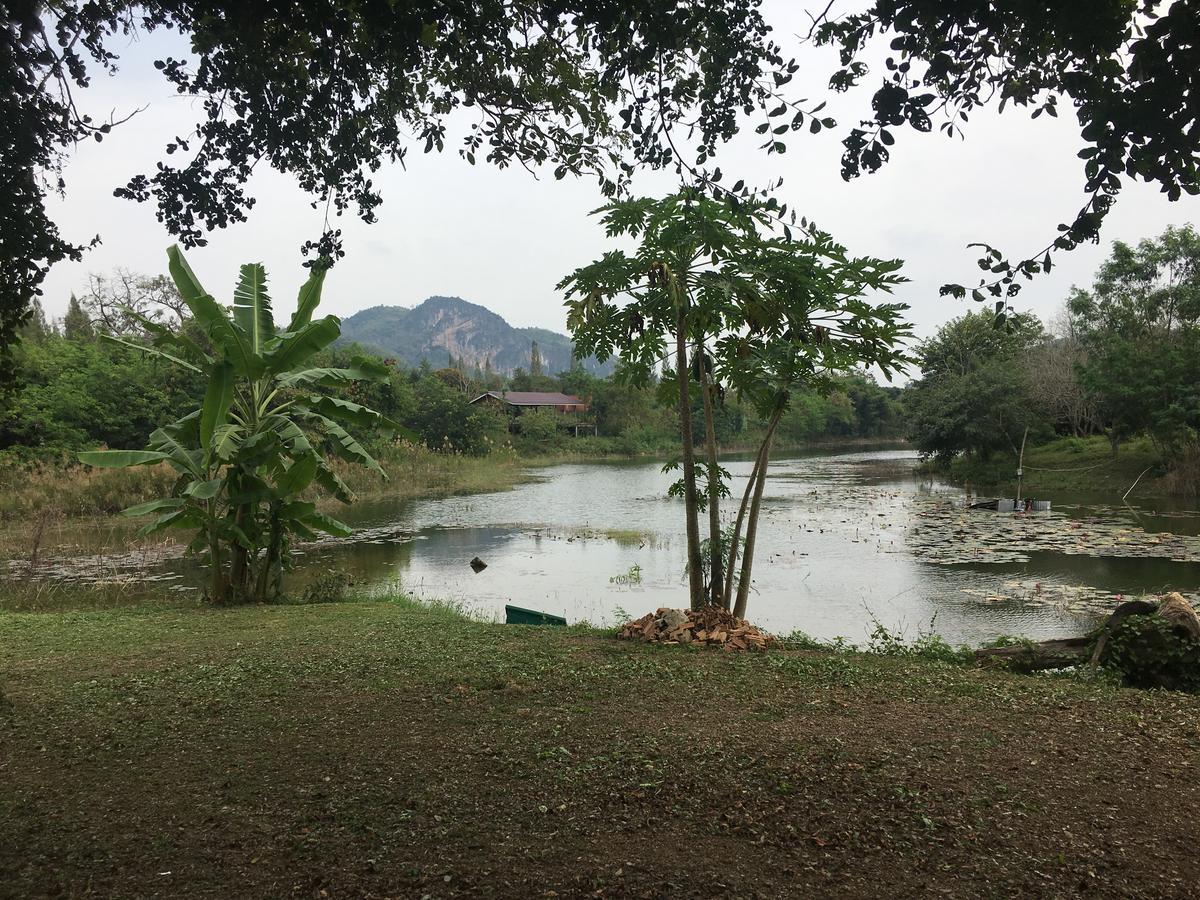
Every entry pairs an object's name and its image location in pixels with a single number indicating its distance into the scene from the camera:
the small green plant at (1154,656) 4.64
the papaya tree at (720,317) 5.38
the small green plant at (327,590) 8.50
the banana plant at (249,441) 7.23
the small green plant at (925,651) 5.39
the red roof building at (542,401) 54.12
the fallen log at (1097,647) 4.72
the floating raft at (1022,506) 18.28
